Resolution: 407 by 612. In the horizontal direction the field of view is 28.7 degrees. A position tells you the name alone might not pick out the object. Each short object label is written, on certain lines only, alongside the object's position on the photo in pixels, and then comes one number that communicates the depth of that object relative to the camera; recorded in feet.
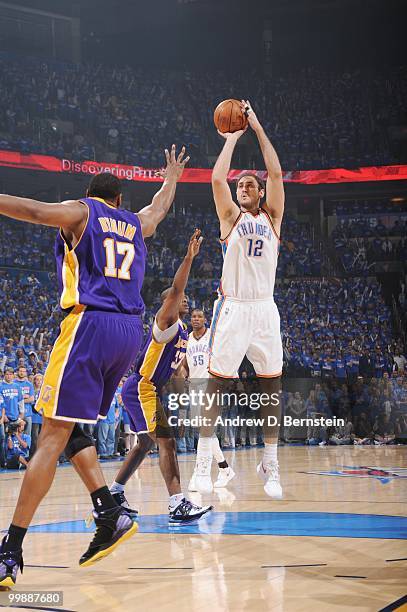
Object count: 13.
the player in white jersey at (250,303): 21.48
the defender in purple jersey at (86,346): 13.03
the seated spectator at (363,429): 57.52
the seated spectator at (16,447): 39.04
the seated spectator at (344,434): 57.98
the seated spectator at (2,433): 38.63
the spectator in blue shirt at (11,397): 39.19
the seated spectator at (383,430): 57.06
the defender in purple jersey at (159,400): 20.48
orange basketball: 21.45
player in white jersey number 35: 29.46
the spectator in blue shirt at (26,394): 39.99
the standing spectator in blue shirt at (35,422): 40.29
